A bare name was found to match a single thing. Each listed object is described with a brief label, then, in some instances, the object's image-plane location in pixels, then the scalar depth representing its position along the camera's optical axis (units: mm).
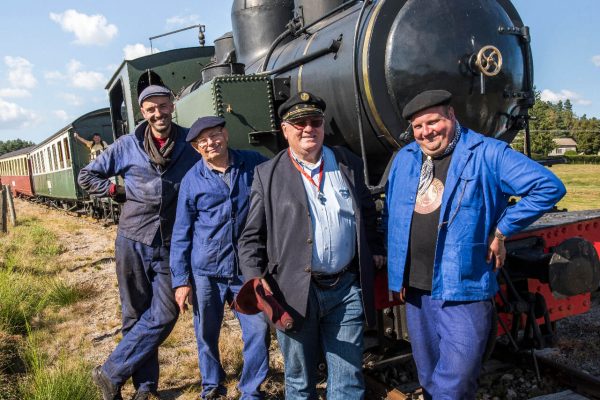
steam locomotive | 2918
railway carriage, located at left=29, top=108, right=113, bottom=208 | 14312
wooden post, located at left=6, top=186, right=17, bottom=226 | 13783
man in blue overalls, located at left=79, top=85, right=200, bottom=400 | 3209
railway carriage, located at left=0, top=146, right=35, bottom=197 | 24988
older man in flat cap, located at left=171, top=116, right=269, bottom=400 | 2938
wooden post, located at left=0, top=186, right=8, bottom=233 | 12062
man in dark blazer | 2338
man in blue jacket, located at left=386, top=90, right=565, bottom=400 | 2195
